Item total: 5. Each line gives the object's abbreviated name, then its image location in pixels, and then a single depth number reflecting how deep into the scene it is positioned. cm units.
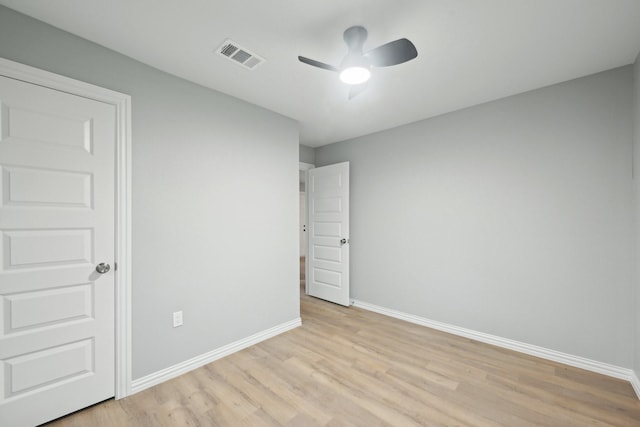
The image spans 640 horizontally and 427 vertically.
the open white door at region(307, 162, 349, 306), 390
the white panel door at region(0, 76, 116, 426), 156
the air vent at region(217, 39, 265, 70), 190
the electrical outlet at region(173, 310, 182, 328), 222
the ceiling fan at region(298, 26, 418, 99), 157
